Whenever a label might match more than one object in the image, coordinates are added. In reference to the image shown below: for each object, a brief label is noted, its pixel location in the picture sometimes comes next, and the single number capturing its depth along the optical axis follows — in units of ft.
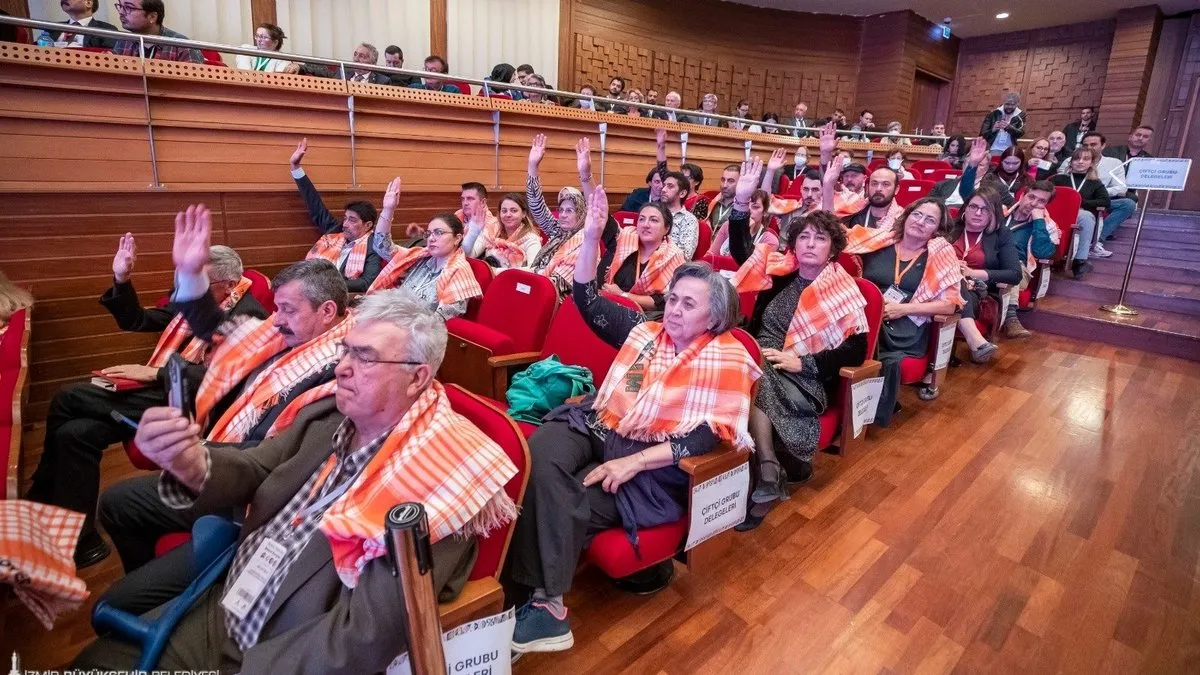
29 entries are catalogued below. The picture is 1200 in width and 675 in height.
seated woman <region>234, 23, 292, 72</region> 12.94
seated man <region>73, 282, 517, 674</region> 2.64
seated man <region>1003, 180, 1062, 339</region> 11.24
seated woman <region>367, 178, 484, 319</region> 7.94
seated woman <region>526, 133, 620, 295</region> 9.30
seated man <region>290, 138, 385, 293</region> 9.86
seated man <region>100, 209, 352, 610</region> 3.94
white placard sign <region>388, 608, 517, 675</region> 2.85
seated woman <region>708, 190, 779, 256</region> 10.12
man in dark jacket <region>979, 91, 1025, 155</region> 18.02
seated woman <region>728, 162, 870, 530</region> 5.76
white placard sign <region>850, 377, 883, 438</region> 6.12
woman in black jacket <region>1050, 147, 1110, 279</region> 14.17
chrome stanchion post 12.25
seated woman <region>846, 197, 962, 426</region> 7.52
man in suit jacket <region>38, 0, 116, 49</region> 9.14
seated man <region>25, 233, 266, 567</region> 5.04
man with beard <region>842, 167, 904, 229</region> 10.25
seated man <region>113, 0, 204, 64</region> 8.70
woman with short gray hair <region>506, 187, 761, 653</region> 4.04
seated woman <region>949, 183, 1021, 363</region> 9.33
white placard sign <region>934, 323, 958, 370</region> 7.80
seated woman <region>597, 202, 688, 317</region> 8.62
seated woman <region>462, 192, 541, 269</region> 10.40
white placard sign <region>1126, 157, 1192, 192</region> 11.73
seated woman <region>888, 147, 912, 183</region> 18.14
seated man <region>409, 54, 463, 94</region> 15.90
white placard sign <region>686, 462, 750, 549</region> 4.31
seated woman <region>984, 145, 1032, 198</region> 12.48
